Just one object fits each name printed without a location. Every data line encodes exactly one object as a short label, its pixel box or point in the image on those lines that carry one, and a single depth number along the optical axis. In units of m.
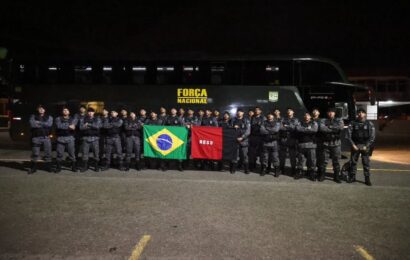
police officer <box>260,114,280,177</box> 9.88
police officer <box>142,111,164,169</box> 10.81
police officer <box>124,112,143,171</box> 10.41
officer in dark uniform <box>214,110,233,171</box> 10.88
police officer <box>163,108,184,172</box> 11.59
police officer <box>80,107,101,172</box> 10.19
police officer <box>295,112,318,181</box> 9.25
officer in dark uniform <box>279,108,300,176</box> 9.84
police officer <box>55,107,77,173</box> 10.01
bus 13.56
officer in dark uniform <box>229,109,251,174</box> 10.13
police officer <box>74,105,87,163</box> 10.43
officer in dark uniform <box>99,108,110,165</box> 10.59
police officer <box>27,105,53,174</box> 9.88
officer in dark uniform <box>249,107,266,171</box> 10.54
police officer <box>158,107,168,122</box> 11.72
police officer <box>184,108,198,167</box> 11.60
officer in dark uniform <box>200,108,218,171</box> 10.73
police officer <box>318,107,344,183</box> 9.04
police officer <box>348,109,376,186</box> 8.52
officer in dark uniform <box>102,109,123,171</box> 10.39
